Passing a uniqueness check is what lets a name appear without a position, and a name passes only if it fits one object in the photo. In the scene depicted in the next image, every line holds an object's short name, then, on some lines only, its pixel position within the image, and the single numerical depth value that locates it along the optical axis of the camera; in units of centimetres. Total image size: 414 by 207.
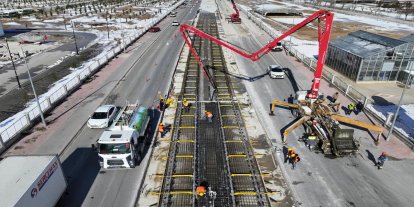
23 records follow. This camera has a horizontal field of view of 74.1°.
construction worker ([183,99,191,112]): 3328
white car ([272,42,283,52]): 5958
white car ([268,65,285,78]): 4307
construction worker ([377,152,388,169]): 2270
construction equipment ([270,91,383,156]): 2488
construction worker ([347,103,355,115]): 3217
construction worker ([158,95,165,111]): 3322
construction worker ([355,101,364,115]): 3312
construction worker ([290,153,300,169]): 2295
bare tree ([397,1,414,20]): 12625
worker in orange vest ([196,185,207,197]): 1977
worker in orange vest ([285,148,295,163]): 2324
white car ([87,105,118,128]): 2833
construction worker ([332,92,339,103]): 3411
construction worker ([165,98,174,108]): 3442
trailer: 1448
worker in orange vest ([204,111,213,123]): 3001
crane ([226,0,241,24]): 9824
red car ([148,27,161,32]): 7966
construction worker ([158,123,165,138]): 2716
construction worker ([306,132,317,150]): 2569
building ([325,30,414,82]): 4022
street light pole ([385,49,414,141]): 2669
